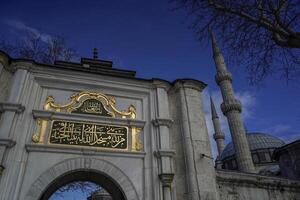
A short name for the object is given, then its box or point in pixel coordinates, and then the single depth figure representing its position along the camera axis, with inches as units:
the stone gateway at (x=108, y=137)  219.0
